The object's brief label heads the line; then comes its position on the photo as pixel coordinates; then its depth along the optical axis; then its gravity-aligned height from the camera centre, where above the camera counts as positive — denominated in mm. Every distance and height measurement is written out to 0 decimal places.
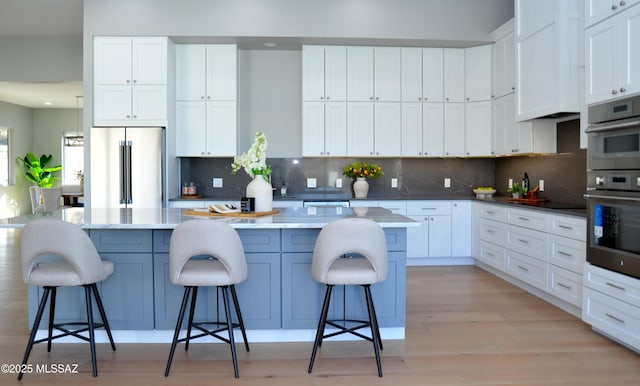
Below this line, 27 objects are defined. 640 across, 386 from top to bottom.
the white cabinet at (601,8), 3202 +1202
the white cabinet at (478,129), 6062 +713
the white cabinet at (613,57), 3111 +869
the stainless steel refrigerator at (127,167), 5477 +228
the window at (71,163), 12141 +602
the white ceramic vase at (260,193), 3688 -38
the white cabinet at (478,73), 5988 +1386
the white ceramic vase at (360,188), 6137 -1
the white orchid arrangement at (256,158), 3621 +215
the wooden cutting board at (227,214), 3484 -183
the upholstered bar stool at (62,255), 2795 -406
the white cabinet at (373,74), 6023 +1378
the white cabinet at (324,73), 5973 +1378
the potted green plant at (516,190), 5625 -24
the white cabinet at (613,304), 3070 -763
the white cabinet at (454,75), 6109 +1381
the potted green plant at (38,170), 11547 +421
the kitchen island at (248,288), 3354 -671
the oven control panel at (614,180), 3072 +53
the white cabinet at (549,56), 4215 +1174
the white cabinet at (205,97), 5883 +1071
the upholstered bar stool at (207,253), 2787 -386
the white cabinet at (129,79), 5586 +1217
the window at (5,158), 11023 +651
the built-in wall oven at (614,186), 3074 +13
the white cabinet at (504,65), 5406 +1376
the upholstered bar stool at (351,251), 2807 -382
